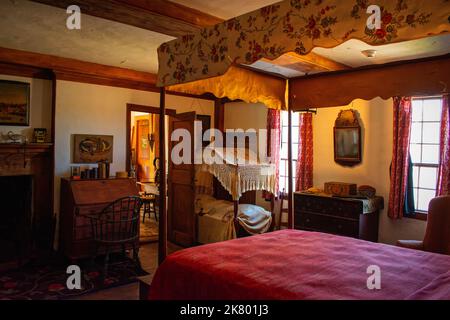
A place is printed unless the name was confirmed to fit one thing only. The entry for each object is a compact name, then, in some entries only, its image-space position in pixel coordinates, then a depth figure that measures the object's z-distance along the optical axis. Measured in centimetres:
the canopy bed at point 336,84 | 167
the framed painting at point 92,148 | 502
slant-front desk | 434
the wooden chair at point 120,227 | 410
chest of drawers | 432
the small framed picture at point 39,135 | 471
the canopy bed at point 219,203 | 471
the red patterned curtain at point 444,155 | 399
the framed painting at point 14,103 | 450
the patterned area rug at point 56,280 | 352
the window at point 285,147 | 567
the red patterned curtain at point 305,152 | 534
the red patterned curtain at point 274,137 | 570
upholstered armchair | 319
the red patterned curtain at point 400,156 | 432
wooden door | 502
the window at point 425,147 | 426
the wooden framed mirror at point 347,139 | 484
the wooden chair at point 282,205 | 537
